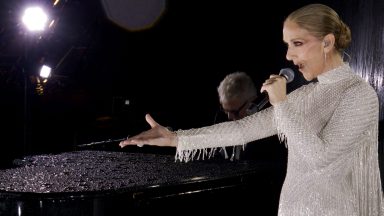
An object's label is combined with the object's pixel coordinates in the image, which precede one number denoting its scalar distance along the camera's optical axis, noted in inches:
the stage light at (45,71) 312.2
